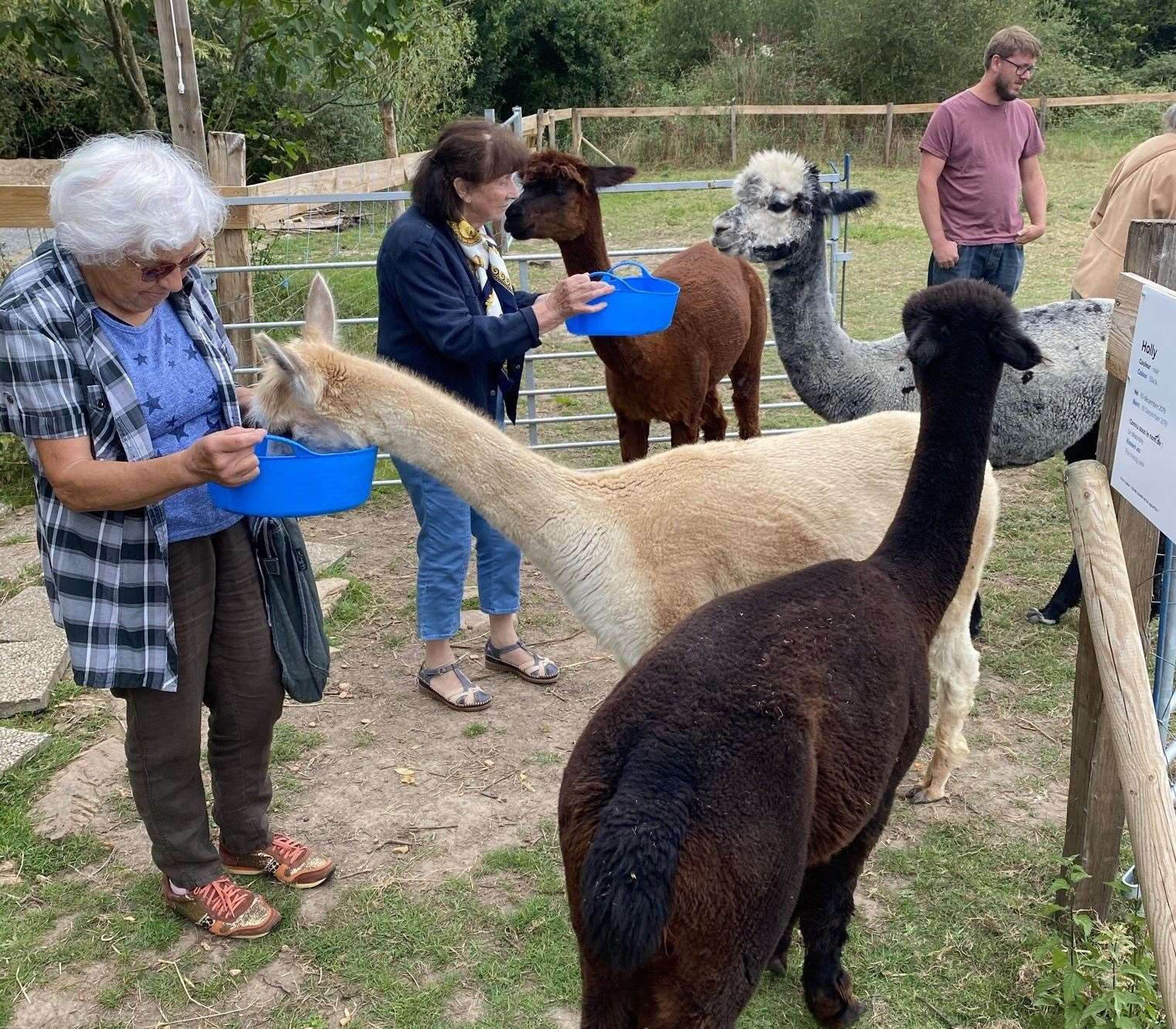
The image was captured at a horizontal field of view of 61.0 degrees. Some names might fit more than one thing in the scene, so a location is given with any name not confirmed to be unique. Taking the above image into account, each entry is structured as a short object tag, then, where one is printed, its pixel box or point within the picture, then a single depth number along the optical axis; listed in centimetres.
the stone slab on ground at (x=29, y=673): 403
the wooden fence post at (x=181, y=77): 488
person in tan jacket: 436
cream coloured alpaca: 273
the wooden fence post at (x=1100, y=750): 238
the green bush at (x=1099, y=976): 224
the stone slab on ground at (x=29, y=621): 448
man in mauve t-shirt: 522
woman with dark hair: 326
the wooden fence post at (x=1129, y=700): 166
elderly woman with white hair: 215
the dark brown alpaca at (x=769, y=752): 166
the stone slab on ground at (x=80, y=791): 334
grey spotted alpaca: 436
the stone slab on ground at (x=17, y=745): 362
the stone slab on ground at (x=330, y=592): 486
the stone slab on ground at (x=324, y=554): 529
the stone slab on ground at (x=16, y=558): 520
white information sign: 192
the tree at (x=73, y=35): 538
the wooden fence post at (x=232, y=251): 607
